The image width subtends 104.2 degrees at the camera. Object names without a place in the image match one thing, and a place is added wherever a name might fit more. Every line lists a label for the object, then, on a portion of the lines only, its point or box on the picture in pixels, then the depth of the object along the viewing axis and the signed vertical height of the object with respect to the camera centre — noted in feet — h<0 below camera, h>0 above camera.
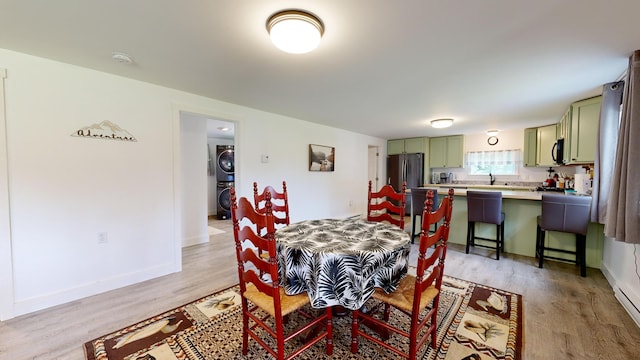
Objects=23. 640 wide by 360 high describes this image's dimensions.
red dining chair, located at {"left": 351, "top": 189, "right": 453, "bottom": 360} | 4.61 -2.56
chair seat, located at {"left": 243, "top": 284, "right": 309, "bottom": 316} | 4.71 -2.58
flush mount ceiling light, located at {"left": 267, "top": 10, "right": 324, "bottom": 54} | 4.97 +2.91
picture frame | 16.06 +0.93
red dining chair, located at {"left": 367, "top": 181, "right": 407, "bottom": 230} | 7.95 -1.15
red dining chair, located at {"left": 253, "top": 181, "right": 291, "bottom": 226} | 8.41 -1.26
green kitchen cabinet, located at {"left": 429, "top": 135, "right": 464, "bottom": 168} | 20.54 +1.73
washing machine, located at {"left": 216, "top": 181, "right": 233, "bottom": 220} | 20.20 -2.46
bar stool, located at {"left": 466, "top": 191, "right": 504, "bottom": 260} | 10.95 -1.65
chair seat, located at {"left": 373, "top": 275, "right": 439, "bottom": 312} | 4.92 -2.58
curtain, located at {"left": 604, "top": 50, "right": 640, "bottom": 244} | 6.43 +0.13
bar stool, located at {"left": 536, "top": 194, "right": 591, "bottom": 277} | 9.25 -1.71
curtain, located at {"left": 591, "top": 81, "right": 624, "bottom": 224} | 8.11 +1.06
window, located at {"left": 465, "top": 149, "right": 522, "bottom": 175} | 19.19 +0.82
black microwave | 13.30 +1.10
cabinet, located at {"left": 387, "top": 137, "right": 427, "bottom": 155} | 21.81 +2.38
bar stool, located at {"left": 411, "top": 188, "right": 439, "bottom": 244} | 12.66 -1.51
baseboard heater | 6.68 -3.74
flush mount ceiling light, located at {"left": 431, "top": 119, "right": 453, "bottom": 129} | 14.30 +2.87
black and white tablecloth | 4.89 -1.92
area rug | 5.49 -4.02
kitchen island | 10.19 -2.75
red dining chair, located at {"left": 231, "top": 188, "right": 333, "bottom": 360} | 4.27 -2.21
